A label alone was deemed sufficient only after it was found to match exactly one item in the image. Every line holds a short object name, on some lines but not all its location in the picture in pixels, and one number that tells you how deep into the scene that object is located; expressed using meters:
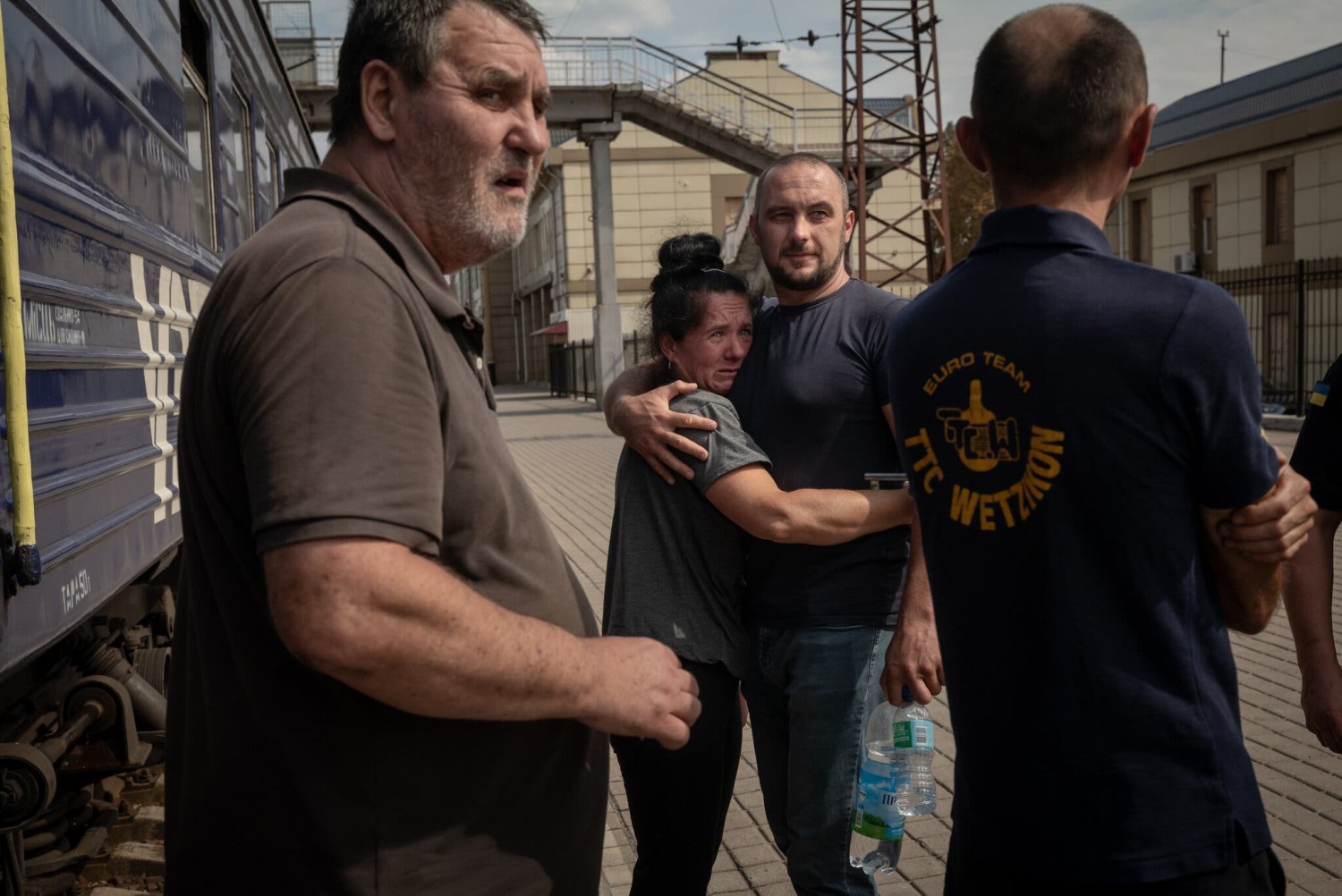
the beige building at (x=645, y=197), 40.19
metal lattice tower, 26.95
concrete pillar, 24.30
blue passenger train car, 2.68
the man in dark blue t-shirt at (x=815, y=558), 2.79
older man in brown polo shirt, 1.42
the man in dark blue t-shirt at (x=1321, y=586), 2.50
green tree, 33.22
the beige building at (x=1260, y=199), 21.56
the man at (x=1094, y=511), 1.62
